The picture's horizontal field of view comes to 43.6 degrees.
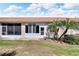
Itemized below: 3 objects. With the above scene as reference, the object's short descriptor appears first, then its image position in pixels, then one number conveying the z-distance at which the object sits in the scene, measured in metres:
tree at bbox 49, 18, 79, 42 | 6.63
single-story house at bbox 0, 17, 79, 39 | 6.76
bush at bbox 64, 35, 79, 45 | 6.47
